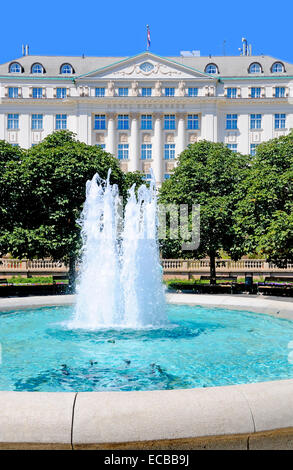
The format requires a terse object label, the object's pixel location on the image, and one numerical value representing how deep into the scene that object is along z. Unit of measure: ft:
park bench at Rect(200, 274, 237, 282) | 96.33
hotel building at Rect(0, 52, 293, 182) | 199.62
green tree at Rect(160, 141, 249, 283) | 89.30
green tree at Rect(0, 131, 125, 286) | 77.61
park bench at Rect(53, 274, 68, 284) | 106.63
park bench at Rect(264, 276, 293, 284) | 108.58
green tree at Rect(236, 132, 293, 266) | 72.33
